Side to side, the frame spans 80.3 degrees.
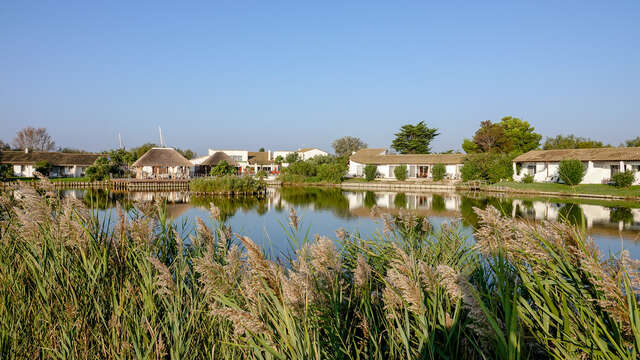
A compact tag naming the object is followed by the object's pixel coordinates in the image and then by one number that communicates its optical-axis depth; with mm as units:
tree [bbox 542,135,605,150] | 54941
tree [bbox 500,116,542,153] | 64750
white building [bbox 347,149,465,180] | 47469
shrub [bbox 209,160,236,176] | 49047
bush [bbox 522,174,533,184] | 38750
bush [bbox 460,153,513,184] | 39906
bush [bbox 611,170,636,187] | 30644
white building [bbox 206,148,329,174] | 67931
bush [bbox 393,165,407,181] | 47594
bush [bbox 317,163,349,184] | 48125
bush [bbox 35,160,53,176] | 48062
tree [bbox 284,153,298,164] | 63847
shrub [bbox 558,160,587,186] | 32638
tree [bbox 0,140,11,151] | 72650
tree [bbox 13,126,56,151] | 81188
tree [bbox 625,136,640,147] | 49919
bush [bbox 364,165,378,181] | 49062
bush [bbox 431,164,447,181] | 45062
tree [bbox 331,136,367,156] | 84812
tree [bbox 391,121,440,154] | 67625
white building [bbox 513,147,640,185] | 34406
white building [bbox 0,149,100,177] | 52875
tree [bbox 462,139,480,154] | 63922
